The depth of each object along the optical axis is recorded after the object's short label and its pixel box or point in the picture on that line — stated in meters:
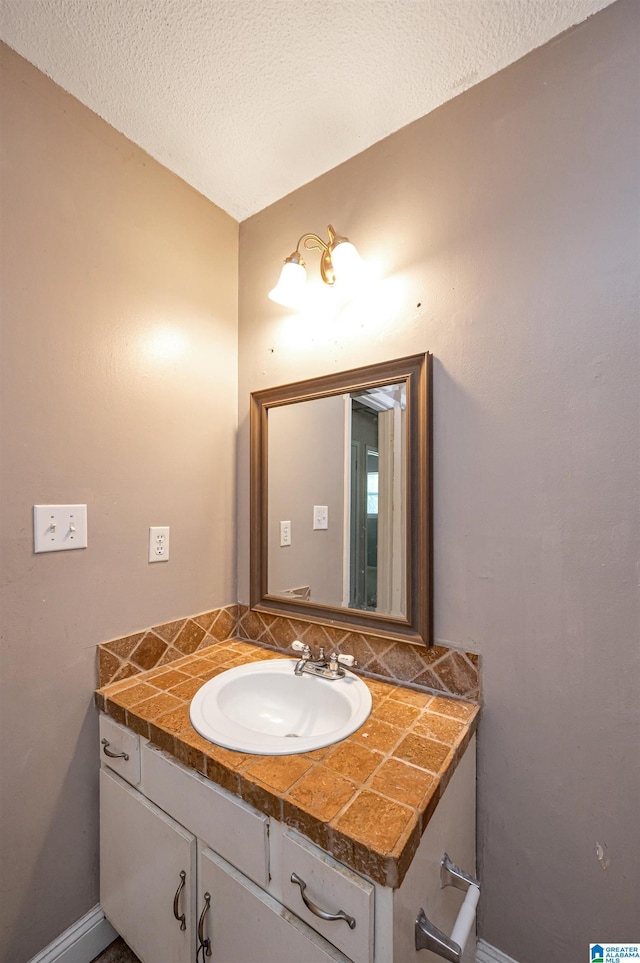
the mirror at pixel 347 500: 1.14
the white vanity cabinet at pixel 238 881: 0.66
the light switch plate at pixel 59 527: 1.02
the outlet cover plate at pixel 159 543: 1.29
